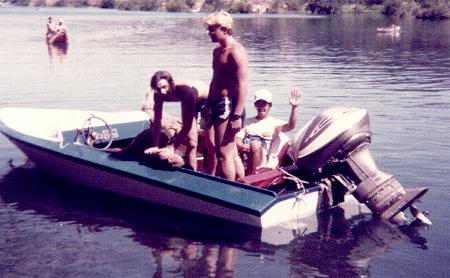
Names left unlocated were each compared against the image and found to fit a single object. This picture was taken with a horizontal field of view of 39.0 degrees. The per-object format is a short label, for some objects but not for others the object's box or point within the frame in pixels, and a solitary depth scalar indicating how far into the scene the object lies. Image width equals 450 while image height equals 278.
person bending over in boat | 7.15
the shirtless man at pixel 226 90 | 6.60
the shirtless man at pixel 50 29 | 30.91
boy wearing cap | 7.57
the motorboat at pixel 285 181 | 6.73
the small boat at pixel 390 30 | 42.44
